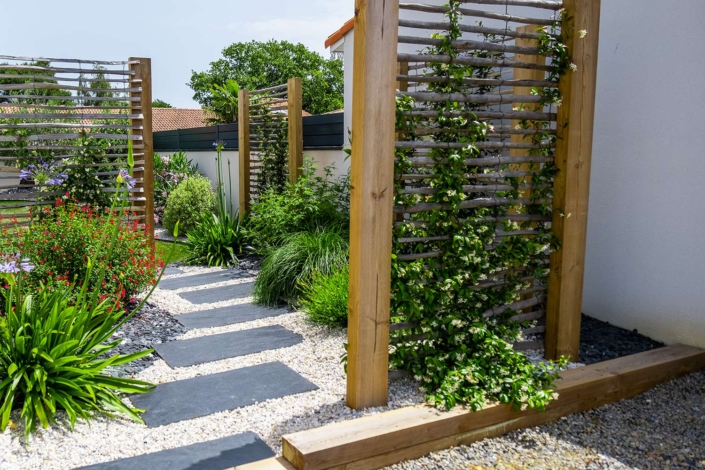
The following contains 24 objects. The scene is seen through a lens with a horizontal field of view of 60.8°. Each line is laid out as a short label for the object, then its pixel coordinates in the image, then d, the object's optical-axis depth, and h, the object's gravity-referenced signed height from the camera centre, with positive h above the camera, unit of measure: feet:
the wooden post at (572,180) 11.46 -0.45
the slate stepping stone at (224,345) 13.69 -4.65
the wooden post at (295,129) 26.48 +1.08
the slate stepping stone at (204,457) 8.62 -4.49
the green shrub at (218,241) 25.91 -3.85
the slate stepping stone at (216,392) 10.64 -4.57
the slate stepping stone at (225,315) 16.61 -4.68
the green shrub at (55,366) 9.68 -3.66
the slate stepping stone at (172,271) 23.89 -4.81
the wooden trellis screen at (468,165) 9.27 -0.17
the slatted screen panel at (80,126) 19.21 +0.81
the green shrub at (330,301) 15.37 -3.78
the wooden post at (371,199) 9.15 -0.71
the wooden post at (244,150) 29.76 +0.14
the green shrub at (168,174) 41.47 -1.56
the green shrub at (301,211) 22.09 -2.18
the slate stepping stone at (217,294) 19.42 -4.70
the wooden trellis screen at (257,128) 28.89 +1.22
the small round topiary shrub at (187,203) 34.51 -2.94
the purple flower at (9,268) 10.35 -2.03
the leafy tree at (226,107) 70.45 +6.49
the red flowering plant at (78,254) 15.42 -2.70
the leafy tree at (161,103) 203.10 +16.55
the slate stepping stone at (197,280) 21.52 -4.74
